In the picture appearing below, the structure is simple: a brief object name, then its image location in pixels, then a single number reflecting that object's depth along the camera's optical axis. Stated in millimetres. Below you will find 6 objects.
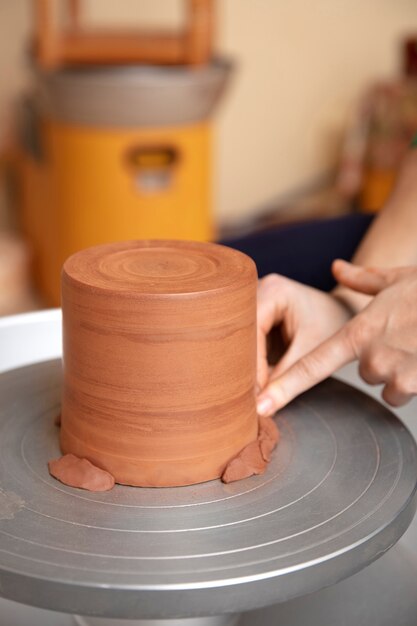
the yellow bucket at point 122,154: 2320
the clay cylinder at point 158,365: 730
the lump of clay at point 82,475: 763
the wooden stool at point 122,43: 2371
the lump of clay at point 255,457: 784
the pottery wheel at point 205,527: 659
